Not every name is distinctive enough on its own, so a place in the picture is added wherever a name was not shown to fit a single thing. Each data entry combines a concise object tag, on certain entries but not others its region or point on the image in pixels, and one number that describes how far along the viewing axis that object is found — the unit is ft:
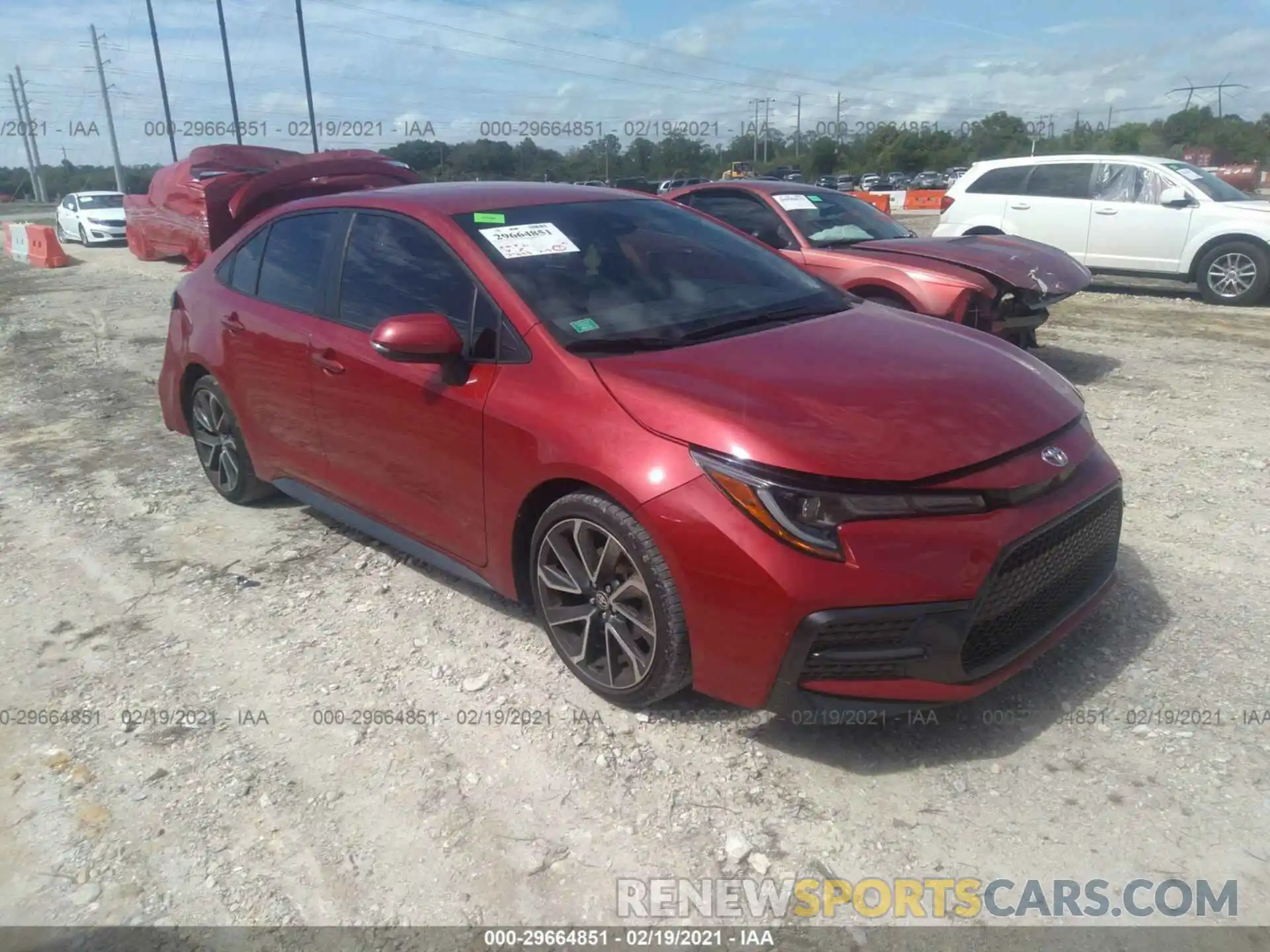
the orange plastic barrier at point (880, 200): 87.36
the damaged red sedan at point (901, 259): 22.29
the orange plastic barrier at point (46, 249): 62.69
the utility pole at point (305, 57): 112.21
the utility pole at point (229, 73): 113.19
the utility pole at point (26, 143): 192.95
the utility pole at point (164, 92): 113.80
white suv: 35.91
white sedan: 75.56
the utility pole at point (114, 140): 151.23
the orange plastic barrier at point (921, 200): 115.14
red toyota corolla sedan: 8.73
